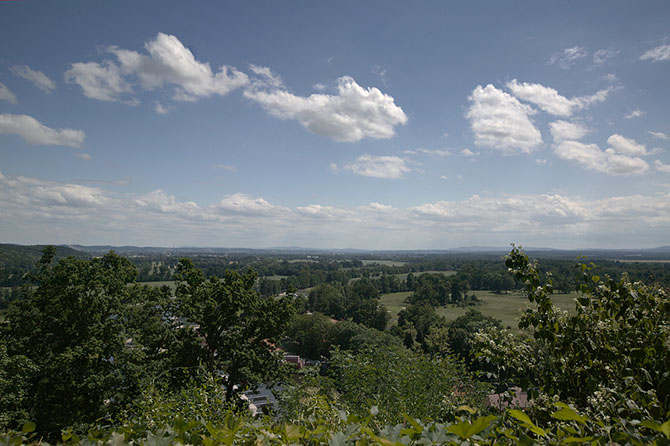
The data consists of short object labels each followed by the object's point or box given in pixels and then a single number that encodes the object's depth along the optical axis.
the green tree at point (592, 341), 3.27
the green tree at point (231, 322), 14.70
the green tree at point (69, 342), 11.98
